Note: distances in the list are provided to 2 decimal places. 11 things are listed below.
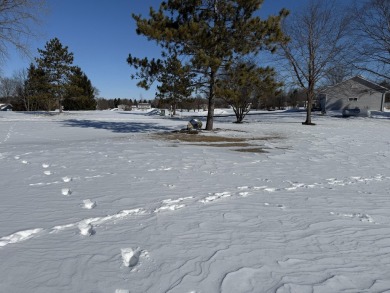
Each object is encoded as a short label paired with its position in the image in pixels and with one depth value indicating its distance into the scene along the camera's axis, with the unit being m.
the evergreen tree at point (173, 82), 14.07
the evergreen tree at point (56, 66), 33.62
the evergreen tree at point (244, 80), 13.74
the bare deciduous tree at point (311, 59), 23.89
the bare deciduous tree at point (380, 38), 24.90
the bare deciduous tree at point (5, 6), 14.80
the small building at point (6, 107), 74.26
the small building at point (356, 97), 39.38
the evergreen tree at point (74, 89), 34.09
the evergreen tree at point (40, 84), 33.20
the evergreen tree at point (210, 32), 12.84
